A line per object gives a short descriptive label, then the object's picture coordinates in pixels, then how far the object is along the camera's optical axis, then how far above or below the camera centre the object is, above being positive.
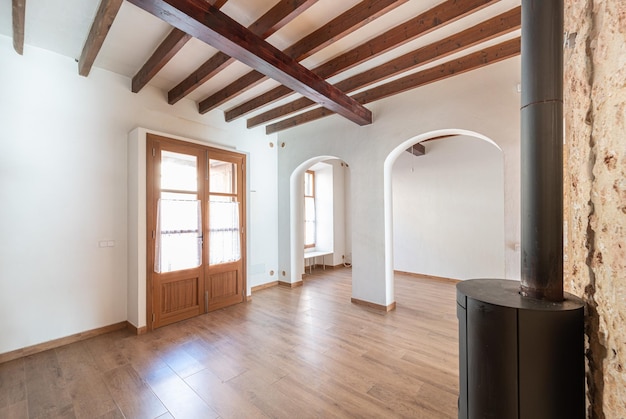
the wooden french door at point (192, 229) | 3.57 -0.26
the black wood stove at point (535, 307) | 1.03 -0.40
